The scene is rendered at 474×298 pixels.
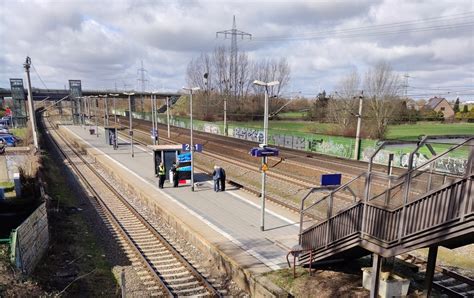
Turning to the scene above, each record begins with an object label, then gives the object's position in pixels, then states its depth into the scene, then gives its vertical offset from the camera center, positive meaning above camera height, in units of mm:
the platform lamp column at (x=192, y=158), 19939 -3786
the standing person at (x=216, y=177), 20422 -4856
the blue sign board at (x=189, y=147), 22109 -3417
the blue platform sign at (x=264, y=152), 13523 -2250
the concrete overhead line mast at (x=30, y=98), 29547 -683
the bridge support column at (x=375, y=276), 8423 -4309
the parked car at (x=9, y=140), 43372 -6128
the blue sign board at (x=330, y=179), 14391 -3464
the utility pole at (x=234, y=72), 83200 +4785
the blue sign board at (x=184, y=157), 22320 -4053
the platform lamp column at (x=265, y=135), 13023 -1643
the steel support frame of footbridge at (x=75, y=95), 77412 -988
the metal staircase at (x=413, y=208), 6406 -2293
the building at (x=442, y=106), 92950 -2856
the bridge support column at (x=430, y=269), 8457 -4196
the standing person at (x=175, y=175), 21438 -4969
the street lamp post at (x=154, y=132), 33688 -3828
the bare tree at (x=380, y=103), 42812 -1034
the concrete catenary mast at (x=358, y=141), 32169 -4395
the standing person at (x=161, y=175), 21000 -4921
